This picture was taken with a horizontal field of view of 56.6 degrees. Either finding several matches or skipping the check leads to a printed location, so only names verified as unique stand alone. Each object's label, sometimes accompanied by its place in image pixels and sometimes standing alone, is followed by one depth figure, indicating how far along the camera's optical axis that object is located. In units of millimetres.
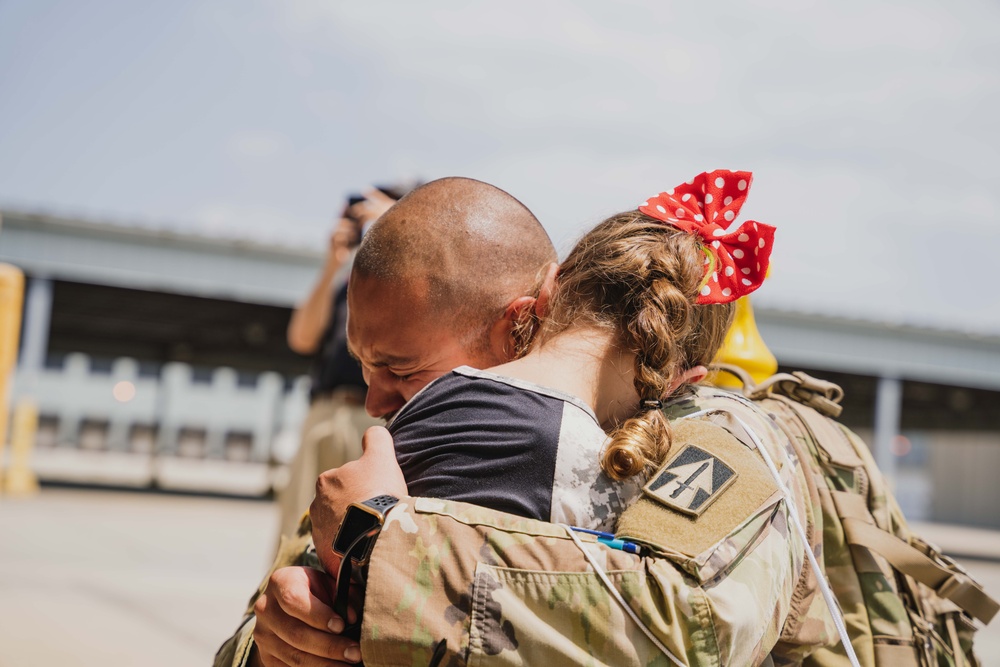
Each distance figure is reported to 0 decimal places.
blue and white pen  1193
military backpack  1587
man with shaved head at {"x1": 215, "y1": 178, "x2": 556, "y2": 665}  1552
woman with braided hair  1294
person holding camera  3662
